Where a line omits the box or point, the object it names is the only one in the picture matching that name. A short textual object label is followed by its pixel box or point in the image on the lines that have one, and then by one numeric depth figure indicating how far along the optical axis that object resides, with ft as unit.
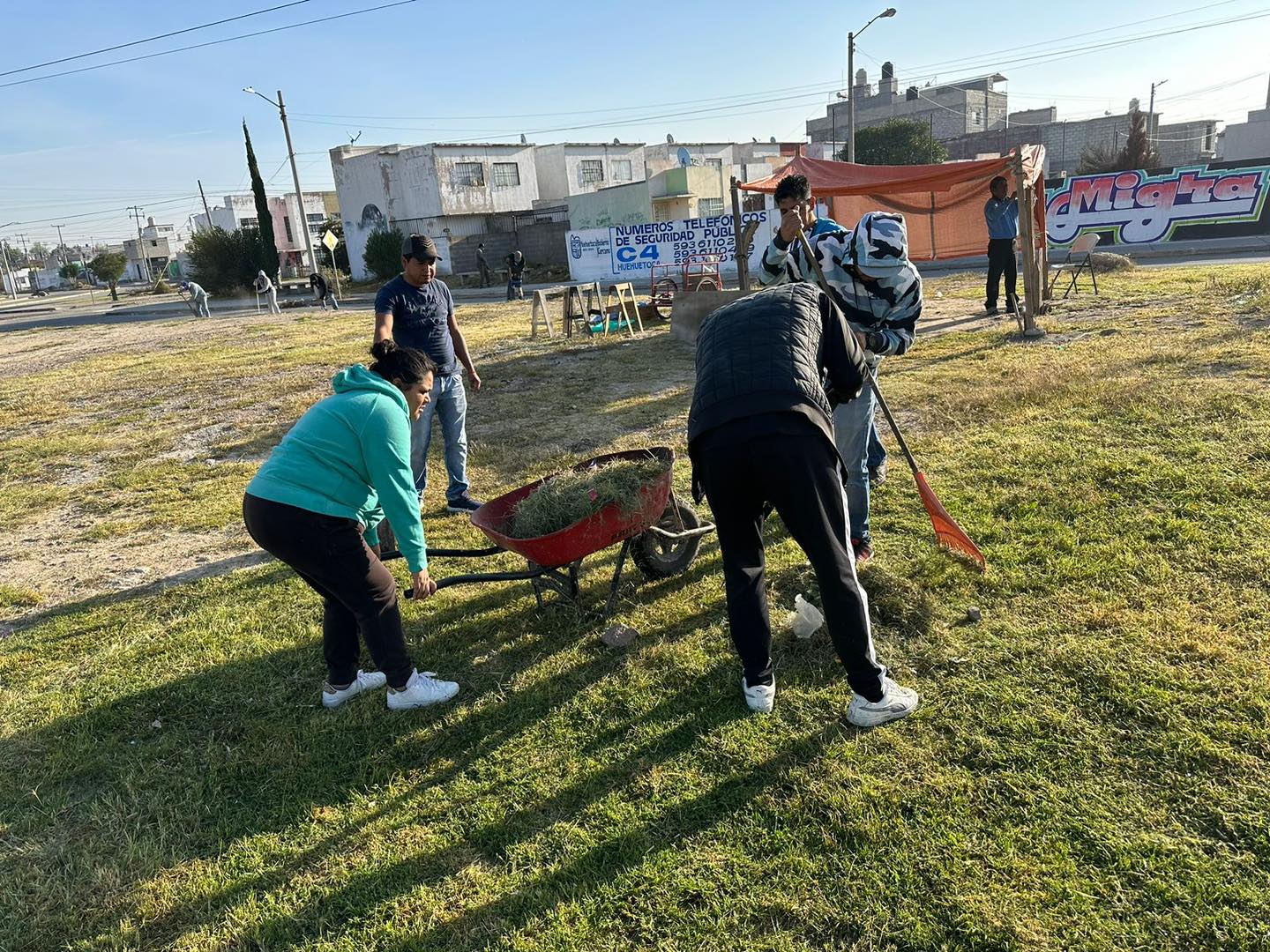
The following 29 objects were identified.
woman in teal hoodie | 9.87
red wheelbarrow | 11.80
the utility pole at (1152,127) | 188.75
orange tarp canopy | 35.04
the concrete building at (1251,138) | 129.18
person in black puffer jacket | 8.70
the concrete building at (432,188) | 136.56
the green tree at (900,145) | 151.84
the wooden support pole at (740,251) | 37.40
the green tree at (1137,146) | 128.16
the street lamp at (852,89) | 85.66
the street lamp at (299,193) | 100.07
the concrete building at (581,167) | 153.89
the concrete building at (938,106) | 230.27
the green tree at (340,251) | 156.48
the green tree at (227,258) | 137.39
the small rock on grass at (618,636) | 12.40
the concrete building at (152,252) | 280.92
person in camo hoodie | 12.23
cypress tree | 131.75
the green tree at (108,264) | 203.51
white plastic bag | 11.91
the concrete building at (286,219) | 198.59
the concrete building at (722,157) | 144.66
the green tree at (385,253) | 127.34
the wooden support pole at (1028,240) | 32.86
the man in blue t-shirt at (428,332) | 17.07
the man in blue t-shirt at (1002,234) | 36.78
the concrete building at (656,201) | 119.85
